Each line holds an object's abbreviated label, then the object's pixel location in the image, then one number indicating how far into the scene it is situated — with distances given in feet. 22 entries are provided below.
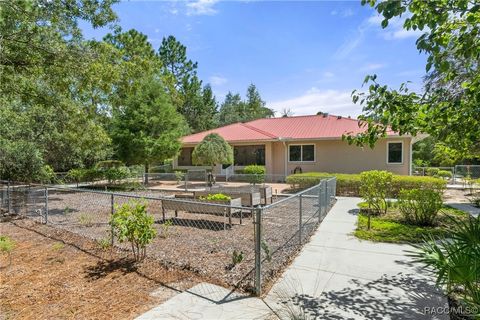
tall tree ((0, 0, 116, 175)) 21.31
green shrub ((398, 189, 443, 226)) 26.21
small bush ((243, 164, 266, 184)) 59.72
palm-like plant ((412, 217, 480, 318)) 9.72
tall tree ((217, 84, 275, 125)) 159.74
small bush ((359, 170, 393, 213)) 30.32
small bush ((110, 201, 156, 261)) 15.76
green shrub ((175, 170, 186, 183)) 60.33
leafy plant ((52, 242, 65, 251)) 19.54
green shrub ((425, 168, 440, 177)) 71.05
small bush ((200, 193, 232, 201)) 26.89
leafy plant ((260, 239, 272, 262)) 14.59
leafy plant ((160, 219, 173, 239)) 22.17
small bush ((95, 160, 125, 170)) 82.23
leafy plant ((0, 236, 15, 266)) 18.85
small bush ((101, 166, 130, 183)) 60.13
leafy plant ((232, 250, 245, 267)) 15.80
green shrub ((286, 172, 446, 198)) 41.60
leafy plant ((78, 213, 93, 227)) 26.74
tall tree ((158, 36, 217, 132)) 127.65
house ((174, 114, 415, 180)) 60.75
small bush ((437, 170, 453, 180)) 68.83
